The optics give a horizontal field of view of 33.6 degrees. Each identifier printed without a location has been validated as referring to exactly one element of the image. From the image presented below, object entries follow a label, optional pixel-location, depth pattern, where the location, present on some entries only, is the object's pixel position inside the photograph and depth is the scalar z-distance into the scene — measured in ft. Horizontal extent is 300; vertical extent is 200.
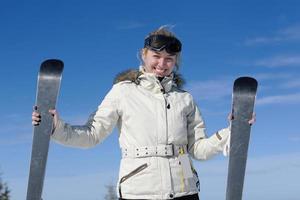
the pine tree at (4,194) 113.39
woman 14.24
